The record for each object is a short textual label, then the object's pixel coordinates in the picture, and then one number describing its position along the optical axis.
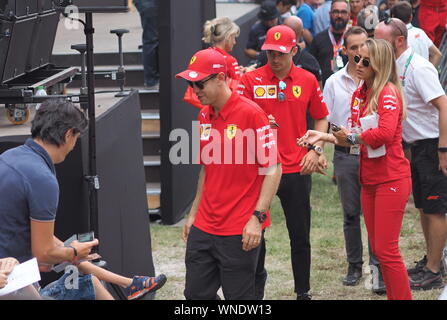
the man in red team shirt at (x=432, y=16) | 11.17
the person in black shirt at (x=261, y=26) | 11.88
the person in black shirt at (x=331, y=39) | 10.06
